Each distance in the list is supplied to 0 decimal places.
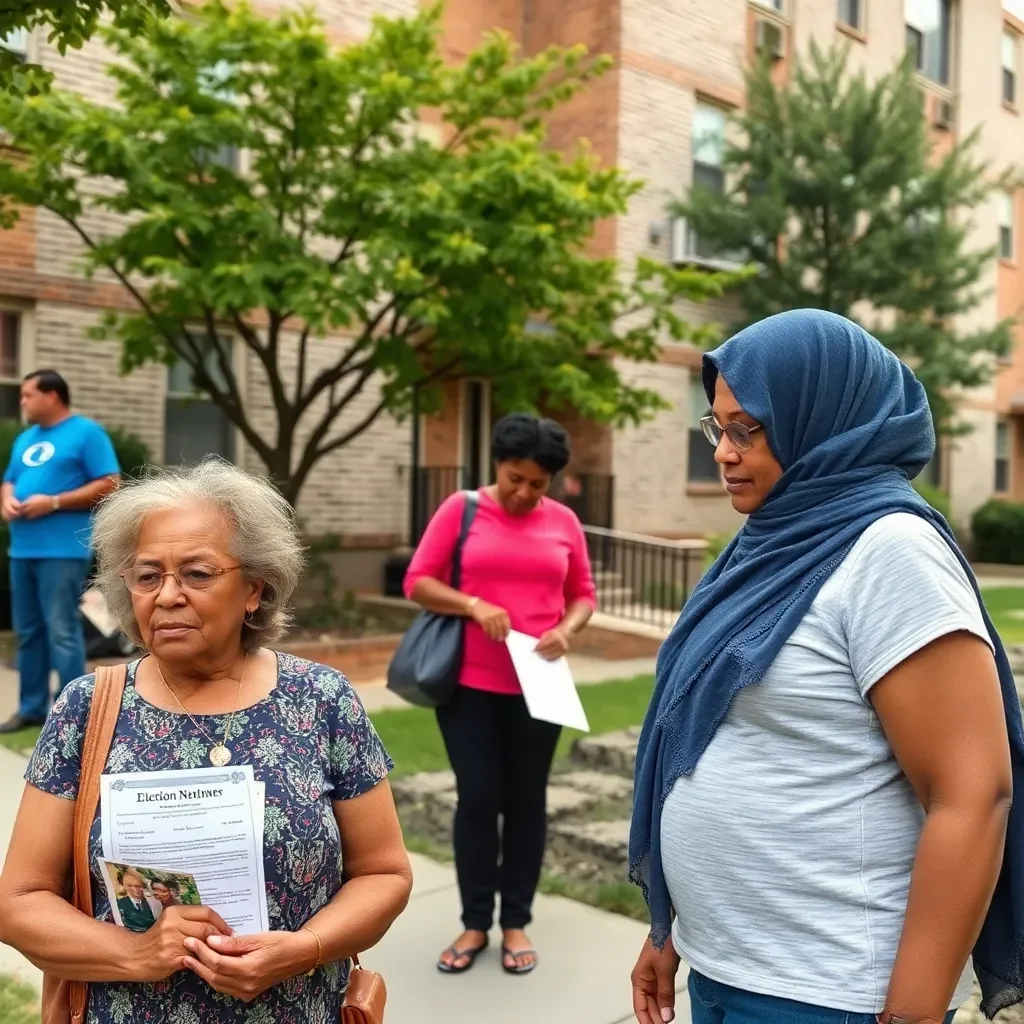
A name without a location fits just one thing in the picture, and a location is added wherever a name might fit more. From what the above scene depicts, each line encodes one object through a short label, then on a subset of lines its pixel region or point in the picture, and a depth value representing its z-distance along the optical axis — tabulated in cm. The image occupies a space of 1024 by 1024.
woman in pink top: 371
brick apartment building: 1074
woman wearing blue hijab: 157
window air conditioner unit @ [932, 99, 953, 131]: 1633
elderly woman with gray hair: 179
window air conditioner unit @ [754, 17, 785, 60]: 1130
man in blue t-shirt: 609
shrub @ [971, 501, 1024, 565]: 2114
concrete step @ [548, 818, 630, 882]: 491
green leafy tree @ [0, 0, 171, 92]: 345
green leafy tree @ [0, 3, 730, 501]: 830
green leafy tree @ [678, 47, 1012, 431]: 1537
